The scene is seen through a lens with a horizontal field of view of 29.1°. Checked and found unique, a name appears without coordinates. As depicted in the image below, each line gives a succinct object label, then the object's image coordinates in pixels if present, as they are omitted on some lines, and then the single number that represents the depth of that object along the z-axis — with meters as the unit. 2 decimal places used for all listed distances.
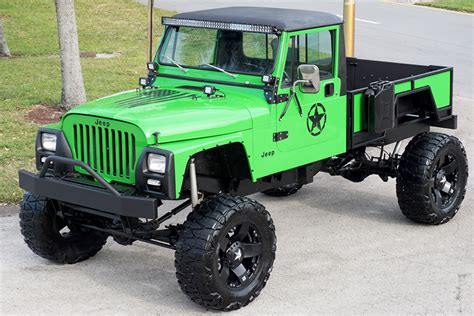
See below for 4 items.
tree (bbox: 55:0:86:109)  12.24
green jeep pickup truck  6.58
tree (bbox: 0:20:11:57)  16.45
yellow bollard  12.52
